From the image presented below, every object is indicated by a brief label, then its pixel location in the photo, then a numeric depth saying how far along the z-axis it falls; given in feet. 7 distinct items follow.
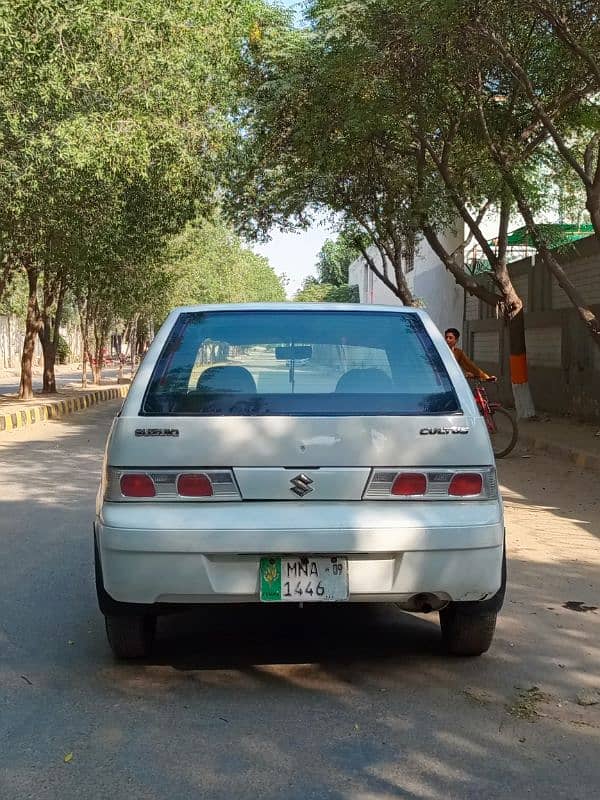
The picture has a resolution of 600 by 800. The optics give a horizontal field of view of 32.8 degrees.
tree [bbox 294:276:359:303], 332.35
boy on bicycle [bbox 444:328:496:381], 43.62
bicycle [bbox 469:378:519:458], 42.60
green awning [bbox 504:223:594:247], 56.24
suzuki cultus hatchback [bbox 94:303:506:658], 13.15
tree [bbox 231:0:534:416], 49.42
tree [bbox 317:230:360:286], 379.24
